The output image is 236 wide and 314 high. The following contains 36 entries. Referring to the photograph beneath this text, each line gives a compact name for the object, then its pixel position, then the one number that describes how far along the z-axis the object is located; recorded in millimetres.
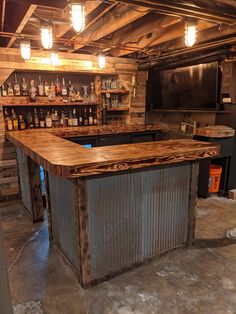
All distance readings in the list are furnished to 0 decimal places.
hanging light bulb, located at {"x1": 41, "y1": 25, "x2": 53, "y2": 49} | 2395
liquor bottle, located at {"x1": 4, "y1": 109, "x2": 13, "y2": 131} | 3636
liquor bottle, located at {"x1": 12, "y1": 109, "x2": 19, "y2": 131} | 3691
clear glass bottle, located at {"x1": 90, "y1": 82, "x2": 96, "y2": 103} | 4291
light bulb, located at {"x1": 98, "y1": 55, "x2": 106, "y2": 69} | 3706
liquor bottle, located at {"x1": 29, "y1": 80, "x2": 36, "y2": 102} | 3791
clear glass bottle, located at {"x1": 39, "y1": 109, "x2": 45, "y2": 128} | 3937
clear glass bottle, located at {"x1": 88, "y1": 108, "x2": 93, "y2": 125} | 4332
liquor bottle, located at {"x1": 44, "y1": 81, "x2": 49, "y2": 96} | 3953
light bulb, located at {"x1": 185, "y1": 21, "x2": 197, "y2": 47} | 2345
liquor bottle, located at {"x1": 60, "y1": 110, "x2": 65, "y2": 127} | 4137
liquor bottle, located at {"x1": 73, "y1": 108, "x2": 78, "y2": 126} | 4212
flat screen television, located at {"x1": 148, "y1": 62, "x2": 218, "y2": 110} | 3609
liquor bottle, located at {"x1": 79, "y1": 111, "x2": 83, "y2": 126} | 4291
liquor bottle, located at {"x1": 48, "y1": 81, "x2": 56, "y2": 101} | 3926
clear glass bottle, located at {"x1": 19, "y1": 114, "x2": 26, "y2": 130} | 3759
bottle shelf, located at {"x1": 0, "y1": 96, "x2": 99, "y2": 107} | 3605
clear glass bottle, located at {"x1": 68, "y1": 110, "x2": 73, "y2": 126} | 4180
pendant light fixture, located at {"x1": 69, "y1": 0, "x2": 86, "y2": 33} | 1869
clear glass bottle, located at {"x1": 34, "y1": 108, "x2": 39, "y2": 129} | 3910
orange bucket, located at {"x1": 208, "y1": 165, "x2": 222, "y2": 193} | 3693
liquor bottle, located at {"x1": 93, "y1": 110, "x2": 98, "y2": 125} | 4381
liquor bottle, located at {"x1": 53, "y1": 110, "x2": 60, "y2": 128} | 4094
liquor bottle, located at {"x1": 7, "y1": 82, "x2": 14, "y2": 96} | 3700
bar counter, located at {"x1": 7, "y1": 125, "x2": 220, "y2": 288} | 1775
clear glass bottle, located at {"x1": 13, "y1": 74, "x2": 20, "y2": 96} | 3756
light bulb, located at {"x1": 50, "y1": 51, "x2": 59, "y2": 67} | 3350
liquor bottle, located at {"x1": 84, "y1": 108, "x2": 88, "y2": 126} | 4328
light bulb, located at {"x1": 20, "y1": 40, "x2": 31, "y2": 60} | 2881
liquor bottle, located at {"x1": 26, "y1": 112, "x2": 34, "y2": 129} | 3861
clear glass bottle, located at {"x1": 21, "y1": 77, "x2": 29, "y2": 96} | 3832
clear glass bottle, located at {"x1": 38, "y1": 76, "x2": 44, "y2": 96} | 3918
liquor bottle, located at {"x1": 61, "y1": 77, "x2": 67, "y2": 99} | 4055
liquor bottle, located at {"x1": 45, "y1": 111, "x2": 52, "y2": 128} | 3969
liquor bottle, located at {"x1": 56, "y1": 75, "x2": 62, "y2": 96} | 4027
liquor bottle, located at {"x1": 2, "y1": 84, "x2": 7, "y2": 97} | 3668
